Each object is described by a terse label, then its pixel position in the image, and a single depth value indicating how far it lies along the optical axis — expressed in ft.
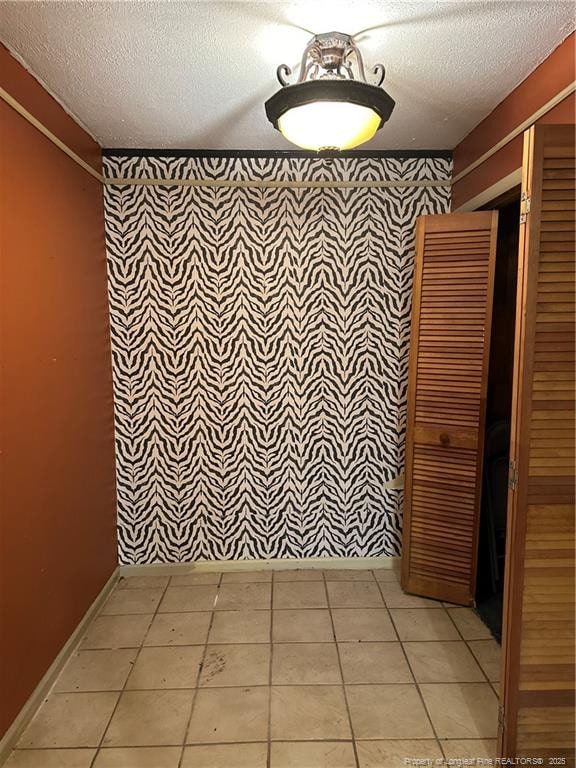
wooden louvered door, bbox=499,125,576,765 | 4.37
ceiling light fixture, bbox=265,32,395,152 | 4.87
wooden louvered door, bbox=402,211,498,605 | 7.56
